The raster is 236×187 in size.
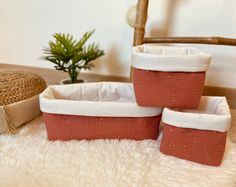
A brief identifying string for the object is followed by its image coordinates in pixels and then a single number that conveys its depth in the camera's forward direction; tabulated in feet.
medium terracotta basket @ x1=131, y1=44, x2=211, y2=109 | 1.71
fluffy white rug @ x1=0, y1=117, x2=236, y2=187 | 1.66
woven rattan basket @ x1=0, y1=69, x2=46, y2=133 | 2.10
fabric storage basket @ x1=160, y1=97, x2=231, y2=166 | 1.71
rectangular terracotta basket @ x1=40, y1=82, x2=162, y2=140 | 1.93
